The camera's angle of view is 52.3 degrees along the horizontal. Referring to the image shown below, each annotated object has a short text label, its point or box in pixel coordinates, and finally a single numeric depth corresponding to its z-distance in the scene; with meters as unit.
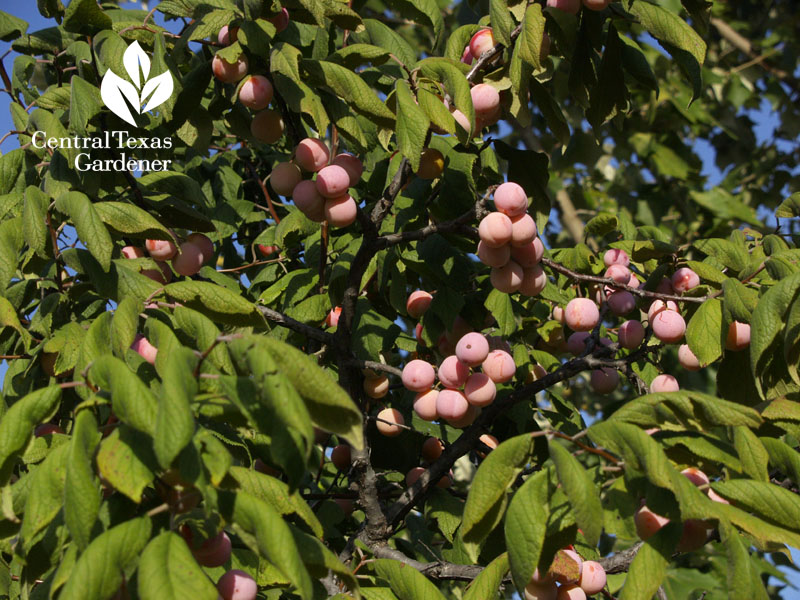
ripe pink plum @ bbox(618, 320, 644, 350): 1.98
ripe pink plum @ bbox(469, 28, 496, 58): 1.88
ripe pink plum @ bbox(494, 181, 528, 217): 1.61
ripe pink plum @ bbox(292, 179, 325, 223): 1.73
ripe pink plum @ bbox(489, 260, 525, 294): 1.70
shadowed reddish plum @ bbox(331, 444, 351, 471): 2.25
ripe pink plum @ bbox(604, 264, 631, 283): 2.06
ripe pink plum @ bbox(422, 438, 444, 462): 2.26
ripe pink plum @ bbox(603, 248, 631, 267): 2.13
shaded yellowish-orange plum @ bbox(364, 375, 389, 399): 2.02
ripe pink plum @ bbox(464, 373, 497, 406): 1.70
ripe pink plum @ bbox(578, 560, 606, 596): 1.59
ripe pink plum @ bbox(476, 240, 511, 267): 1.65
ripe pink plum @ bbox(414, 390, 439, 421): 1.78
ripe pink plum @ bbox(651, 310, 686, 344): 1.75
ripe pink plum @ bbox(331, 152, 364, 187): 1.73
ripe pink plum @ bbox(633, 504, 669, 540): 1.26
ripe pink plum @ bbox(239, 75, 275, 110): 1.65
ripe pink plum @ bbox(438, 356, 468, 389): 1.72
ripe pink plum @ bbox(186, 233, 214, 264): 1.95
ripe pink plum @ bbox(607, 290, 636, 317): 2.01
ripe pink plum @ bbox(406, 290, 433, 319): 2.00
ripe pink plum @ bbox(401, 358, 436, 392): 1.75
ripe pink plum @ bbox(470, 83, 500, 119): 1.74
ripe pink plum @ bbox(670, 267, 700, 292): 1.84
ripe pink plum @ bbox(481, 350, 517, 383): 1.74
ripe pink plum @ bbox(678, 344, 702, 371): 1.74
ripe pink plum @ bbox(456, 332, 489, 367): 1.68
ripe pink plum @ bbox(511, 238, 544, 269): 1.70
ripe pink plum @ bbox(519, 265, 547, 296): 1.74
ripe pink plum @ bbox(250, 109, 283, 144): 1.80
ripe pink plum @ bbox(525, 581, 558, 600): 1.53
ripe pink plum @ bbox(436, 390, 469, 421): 1.71
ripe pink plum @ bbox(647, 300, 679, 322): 1.80
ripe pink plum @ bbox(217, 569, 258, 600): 1.25
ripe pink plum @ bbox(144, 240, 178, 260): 1.85
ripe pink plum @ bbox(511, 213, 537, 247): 1.62
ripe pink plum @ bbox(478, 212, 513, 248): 1.59
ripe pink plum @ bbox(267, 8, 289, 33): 1.68
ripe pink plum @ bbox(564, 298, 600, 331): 1.96
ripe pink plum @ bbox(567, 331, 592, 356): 2.29
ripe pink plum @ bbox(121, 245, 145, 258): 1.94
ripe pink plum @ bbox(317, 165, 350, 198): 1.67
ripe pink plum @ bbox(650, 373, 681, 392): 1.77
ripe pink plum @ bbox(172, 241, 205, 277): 1.89
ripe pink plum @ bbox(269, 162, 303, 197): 1.77
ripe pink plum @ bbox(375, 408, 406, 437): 2.04
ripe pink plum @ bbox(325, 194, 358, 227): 1.70
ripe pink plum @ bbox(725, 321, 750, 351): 1.60
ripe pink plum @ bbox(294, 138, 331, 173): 1.71
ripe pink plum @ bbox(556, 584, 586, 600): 1.55
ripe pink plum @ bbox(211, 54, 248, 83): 1.66
